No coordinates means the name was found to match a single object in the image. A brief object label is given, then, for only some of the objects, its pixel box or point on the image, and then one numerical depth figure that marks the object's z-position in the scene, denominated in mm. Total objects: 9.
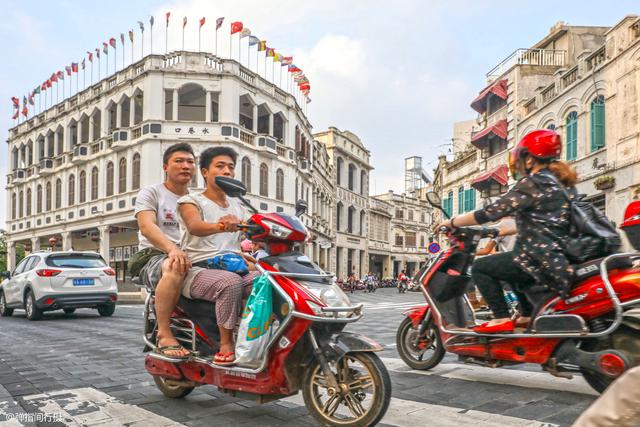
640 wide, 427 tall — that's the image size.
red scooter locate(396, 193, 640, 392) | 3334
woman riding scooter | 3734
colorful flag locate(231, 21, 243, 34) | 30250
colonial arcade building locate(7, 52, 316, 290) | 28438
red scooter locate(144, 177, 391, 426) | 2988
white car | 11242
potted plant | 16875
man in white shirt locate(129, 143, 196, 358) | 3590
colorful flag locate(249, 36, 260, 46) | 30969
